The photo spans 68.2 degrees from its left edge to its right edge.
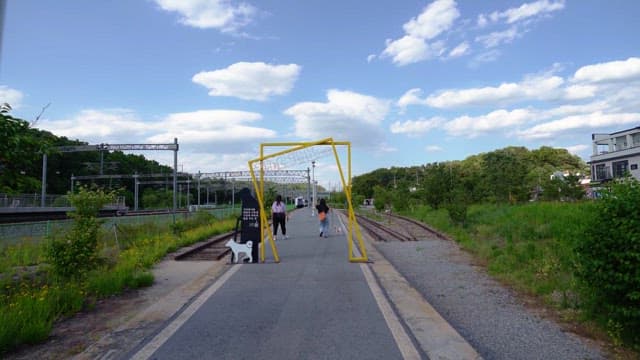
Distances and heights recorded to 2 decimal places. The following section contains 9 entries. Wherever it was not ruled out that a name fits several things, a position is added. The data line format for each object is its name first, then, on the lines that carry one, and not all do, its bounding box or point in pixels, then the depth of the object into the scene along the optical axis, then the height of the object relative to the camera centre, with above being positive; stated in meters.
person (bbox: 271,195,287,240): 18.97 -0.25
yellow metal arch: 12.55 +0.59
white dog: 12.29 -1.05
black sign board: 12.50 -0.33
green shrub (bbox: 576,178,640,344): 5.12 -0.65
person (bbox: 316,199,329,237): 19.27 -0.33
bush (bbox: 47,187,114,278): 8.63 -0.57
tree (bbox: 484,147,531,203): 32.56 +1.25
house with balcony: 56.78 +5.90
